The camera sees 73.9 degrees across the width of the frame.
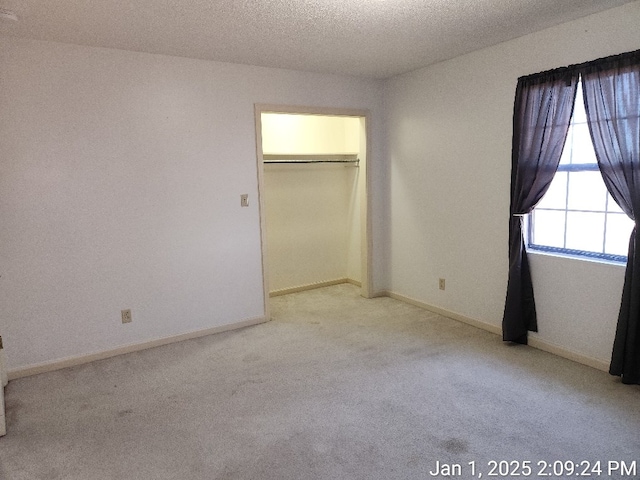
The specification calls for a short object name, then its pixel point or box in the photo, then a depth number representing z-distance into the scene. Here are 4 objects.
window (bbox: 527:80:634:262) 2.97
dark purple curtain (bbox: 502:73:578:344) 3.02
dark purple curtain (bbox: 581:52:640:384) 2.64
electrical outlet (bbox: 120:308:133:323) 3.52
